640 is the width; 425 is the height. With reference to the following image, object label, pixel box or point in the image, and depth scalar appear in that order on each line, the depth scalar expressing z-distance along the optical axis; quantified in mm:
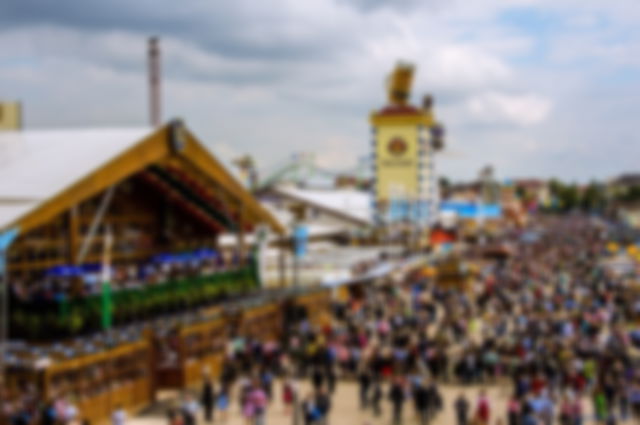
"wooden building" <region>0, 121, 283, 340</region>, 20406
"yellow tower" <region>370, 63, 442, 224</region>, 74125
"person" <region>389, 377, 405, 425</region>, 18250
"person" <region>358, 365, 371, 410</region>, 19797
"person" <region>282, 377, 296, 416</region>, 18055
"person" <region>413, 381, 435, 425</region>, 18062
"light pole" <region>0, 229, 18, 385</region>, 16123
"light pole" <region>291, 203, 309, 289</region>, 32103
